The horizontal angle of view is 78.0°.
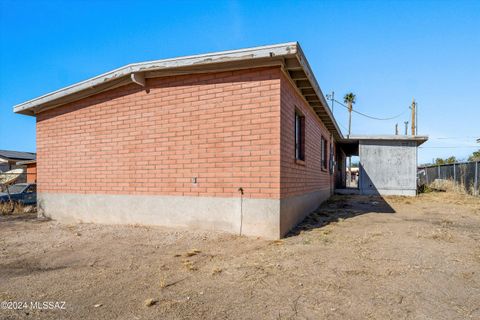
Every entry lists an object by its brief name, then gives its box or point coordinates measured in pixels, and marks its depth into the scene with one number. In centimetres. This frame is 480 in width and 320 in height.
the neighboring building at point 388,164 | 1681
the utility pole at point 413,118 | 2688
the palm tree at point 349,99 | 4554
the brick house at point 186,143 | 612
